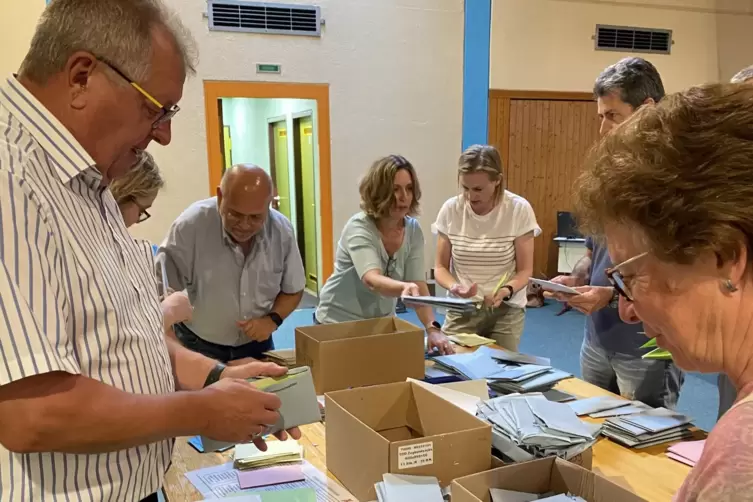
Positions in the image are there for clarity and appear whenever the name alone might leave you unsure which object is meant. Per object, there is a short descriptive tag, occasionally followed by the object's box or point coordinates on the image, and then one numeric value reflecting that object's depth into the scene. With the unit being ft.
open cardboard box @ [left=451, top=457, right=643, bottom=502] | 3.87
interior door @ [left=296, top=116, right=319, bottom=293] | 20.08
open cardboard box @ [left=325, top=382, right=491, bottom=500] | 4.29
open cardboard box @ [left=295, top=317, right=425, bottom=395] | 6.31
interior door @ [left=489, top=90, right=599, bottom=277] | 20.36
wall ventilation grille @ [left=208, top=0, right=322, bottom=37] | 16.46
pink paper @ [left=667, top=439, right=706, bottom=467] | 5.03
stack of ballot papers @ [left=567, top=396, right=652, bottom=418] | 5.85
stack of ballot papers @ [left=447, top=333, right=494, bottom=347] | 8.18
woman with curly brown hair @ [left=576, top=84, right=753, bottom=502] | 2.31
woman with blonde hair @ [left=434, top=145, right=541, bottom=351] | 8.99
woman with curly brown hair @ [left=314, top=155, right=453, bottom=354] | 8.20
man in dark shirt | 6.66
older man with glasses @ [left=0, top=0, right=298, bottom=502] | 2.78
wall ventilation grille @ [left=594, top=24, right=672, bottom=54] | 20.68
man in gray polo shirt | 7.57
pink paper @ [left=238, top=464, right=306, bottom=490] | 4.70
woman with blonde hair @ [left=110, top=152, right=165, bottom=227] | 6.32
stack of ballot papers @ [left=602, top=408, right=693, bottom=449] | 5.32
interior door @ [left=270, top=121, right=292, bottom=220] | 22.43
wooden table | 4.62
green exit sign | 17.04
